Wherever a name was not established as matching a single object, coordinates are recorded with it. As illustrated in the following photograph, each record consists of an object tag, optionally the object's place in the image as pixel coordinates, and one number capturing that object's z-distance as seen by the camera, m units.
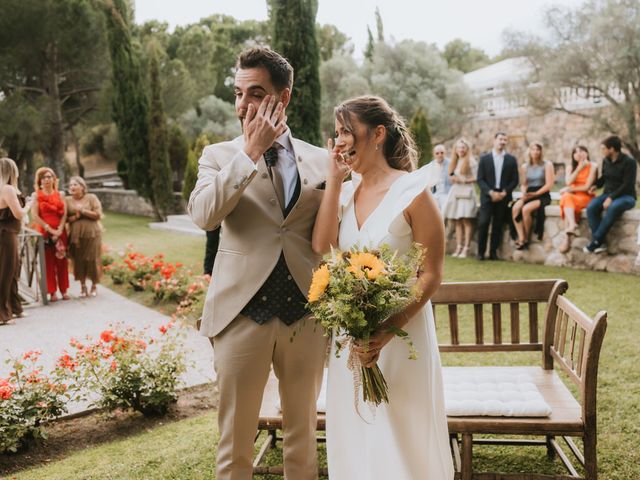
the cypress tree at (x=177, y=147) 23.62
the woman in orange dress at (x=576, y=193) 8.23
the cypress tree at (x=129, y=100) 19.39
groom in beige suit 2.40
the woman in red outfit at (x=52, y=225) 8.91
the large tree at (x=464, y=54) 48.12
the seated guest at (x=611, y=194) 7.75
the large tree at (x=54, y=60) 20.91
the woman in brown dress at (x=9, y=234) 7.67
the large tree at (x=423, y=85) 20.91
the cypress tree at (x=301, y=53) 12.75
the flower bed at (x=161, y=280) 7.72
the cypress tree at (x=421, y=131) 13.14
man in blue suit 9.12
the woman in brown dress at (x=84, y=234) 9.16
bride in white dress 2.41
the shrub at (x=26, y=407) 3.81
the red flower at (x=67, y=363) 4.18
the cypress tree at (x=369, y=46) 30.54
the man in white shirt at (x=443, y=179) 9.93
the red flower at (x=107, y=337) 4.52
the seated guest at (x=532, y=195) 8.69
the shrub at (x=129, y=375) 4.33
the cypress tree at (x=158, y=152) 18.67
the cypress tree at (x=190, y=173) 15.84
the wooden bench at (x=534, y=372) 2.71
